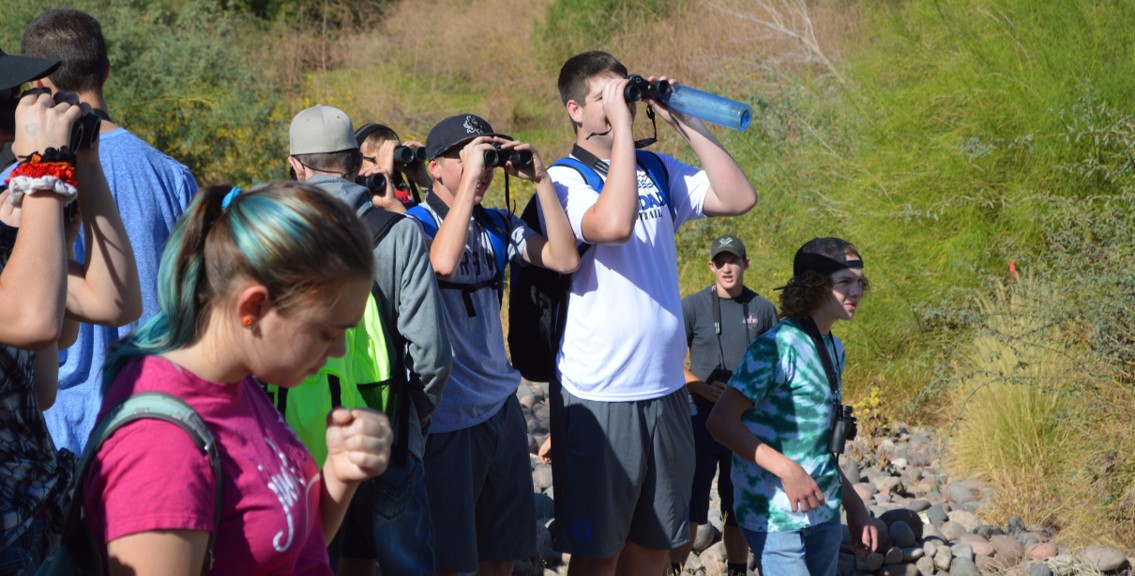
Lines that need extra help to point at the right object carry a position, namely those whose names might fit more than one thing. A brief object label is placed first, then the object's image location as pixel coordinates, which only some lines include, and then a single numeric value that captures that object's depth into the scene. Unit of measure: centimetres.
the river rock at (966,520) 588
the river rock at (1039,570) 499
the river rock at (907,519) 552
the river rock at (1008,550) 534
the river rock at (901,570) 523
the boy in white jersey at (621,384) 358
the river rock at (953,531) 569
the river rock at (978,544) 546
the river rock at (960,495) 630
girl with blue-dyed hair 154
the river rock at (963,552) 533
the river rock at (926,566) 525
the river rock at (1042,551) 539
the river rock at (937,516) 596
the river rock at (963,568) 518
